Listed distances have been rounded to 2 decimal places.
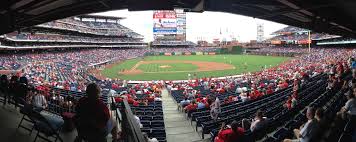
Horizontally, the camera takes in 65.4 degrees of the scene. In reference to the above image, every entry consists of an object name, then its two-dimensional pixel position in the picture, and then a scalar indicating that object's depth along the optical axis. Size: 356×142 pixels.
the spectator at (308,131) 5.29
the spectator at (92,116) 3.65
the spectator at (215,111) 11.87
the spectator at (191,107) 13.91
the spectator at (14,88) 7.54
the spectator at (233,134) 6.13
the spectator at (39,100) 8.28
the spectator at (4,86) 8.47
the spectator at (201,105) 14.09
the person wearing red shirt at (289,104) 9.85
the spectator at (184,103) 15.94
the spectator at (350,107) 6.38
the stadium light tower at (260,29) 198.88
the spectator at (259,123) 7.36
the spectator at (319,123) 5.28
